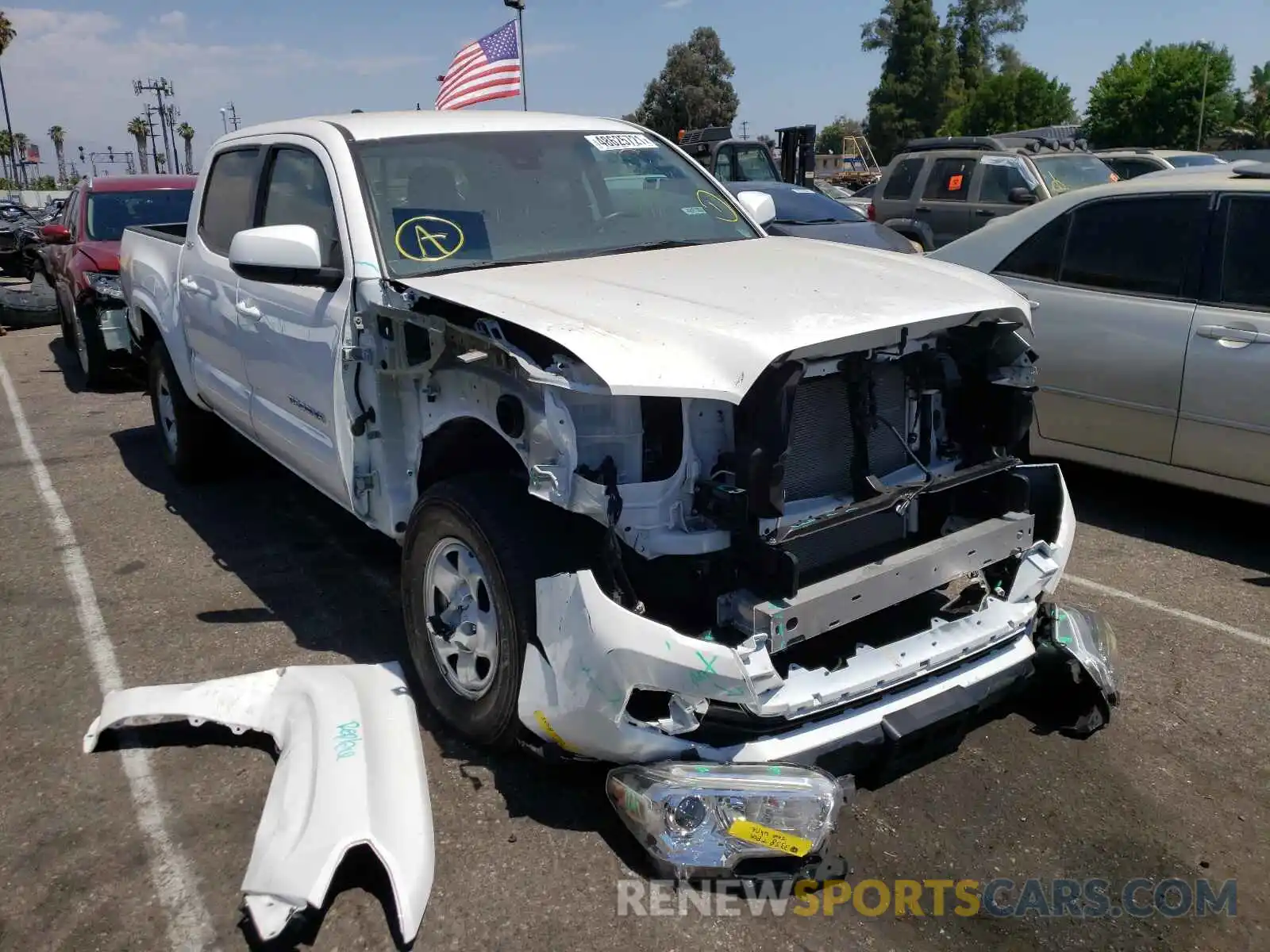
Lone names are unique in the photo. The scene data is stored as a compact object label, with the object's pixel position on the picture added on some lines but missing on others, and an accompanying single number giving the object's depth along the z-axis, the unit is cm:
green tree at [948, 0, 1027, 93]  7119
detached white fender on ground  265
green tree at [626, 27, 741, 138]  7200
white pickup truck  267
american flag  1120
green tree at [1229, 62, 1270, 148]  4572
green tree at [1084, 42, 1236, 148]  4816
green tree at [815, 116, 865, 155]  11668
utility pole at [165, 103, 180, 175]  7162
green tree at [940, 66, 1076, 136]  5744
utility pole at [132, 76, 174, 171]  7119
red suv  928
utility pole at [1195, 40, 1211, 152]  4539
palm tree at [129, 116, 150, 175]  10600
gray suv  1334
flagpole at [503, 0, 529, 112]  1186
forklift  1714
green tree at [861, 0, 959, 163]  6656
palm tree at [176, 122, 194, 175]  9722
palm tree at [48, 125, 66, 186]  10644
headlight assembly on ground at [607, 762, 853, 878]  261
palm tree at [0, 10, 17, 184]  6580
